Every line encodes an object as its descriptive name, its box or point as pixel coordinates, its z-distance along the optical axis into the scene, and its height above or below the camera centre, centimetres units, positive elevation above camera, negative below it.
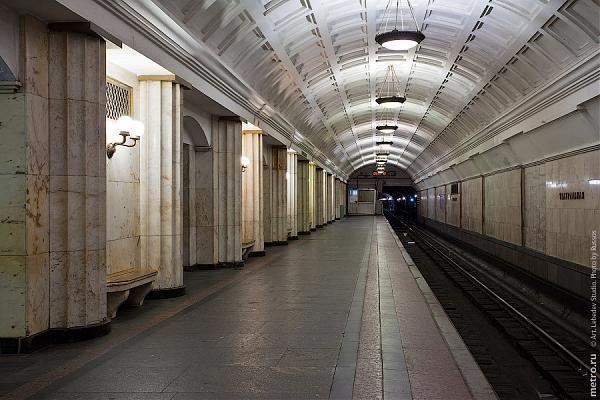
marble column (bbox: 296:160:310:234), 2395 +27
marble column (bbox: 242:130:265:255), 1459 +34
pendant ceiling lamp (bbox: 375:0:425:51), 989 +275
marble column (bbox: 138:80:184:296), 832 +38
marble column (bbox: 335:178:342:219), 4153 +44
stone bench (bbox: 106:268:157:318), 686 -98
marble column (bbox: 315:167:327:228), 2953 +34
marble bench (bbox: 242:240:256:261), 1342 -102
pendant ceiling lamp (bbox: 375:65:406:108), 1572 +374
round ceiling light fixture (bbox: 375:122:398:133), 2142 +272
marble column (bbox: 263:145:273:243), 1830 +21
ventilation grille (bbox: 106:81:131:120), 757 +136
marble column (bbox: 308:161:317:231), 2533 +30
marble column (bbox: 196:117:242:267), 1195 +16
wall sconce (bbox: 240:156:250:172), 1385 +98
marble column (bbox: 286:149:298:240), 2044 +30
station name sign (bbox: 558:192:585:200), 1101 +14
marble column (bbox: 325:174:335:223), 3484 +37
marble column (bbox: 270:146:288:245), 1845 +30
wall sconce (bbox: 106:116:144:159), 730 +91
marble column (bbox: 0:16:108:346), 550 +14
